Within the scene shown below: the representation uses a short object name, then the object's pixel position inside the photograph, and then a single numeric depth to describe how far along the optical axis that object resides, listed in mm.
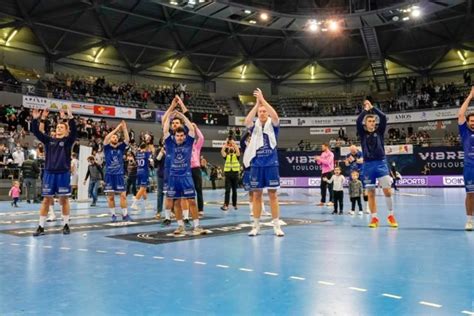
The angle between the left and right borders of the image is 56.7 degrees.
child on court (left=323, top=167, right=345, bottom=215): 11109
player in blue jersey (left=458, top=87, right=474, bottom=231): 7285
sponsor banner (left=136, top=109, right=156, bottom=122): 36312
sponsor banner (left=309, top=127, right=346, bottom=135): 41688
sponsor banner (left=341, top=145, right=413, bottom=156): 31219
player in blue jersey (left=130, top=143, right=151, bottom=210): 12102
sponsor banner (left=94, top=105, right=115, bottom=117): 33688
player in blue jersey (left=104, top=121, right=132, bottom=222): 9398
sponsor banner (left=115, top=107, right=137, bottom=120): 35188
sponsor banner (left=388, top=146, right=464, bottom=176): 29000
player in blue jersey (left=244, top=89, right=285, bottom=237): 7043
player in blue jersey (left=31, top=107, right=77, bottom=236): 7641
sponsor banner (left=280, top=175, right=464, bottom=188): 28656
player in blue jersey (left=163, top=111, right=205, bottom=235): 7223
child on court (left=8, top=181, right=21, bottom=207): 15664
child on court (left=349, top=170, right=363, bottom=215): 10867
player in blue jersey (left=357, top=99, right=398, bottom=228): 7969
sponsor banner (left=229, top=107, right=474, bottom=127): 37781
